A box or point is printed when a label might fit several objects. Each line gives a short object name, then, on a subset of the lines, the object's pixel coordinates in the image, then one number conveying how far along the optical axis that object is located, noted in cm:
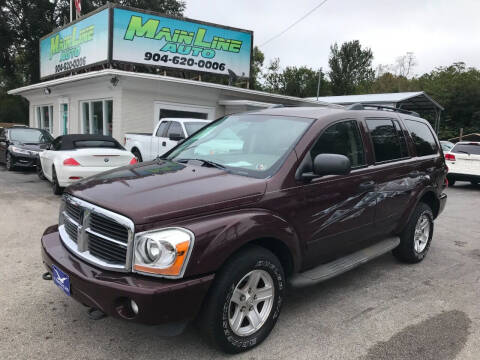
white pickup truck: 1020
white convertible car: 805
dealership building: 1303
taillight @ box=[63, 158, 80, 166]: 802
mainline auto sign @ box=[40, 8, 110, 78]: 1328
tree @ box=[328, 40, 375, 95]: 5788
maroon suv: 252
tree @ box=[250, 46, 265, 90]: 5040
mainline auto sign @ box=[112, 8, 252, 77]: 1312
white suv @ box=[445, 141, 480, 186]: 1239
